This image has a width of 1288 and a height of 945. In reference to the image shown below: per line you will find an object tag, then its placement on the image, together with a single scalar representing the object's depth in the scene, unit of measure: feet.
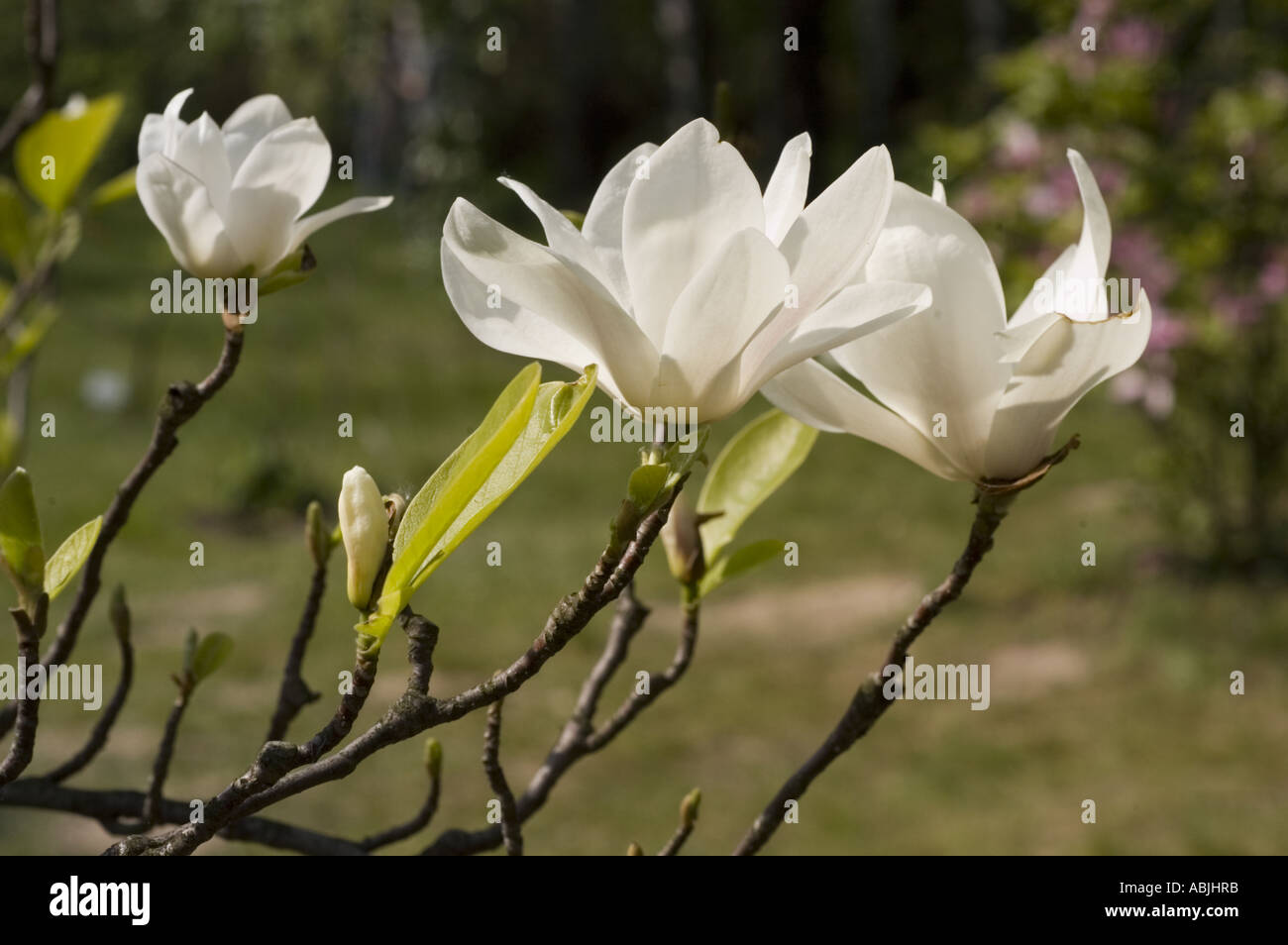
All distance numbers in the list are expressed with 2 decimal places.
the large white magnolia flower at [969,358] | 3.33
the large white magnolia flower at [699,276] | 3.18
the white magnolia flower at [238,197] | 3.68
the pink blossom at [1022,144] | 17.22
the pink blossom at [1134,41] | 17.35
